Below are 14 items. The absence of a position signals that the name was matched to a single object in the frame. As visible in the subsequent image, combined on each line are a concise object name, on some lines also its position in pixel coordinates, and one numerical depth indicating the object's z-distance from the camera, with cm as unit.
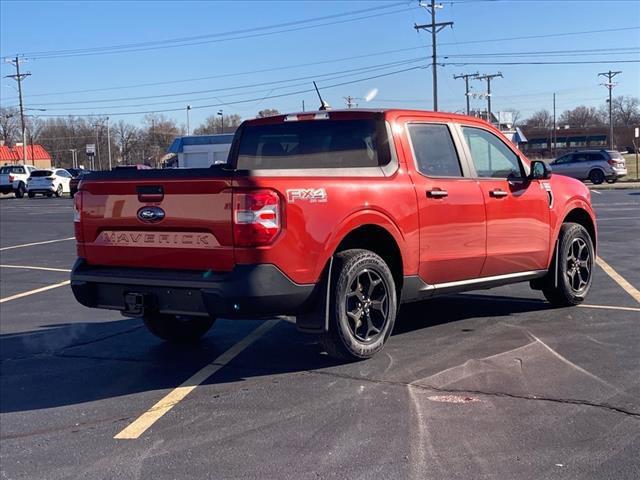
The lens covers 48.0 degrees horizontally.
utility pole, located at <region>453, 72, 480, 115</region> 7625
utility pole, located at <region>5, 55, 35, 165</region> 6788
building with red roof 10125
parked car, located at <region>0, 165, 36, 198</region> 4700
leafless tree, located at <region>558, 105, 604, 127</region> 14600
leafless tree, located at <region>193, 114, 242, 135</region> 9996
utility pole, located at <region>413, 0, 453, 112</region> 5100
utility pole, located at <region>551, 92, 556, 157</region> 11379
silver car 3816
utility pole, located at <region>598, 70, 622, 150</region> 7819
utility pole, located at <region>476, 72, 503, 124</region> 7706
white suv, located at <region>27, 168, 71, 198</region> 4484
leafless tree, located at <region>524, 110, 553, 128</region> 15212
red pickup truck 486
